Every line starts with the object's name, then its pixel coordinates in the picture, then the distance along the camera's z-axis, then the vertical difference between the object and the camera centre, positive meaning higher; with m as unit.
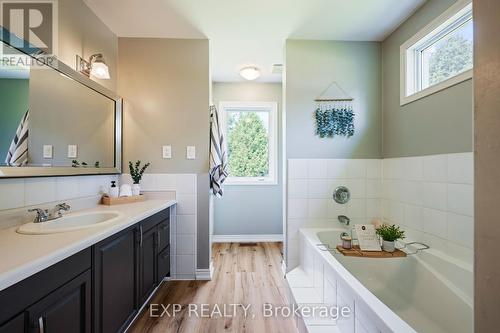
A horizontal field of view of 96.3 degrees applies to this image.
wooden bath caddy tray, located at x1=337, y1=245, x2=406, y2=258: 1.71 -0.66
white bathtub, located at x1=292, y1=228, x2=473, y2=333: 1.08 -0.77
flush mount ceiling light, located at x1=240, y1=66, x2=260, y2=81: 2.80 +1.21
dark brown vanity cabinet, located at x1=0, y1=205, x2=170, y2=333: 0.79 -0.57
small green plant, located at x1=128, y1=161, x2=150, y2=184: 2.19 -0.04
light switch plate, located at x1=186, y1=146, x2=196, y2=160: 2.32 +0.16
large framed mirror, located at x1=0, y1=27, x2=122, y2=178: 1.23 +0.33
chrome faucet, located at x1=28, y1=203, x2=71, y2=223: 1.29 -0.28
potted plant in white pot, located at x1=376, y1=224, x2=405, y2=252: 1.75 -0.54
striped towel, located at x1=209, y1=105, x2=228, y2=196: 2.31 +0.09
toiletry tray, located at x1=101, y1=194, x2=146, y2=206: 1.96 -0.30
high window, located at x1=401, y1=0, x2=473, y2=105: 1.54 +0.91
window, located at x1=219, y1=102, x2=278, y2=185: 3.52 +0.39
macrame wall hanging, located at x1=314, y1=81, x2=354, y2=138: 2.31 +0.57
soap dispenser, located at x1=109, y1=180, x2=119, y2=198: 2.00 -0.22
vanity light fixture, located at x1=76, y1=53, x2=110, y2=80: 1.86 +0.85
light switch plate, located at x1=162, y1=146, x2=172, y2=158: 2.30 +0.17
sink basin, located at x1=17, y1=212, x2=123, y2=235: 1.11 -0.34
